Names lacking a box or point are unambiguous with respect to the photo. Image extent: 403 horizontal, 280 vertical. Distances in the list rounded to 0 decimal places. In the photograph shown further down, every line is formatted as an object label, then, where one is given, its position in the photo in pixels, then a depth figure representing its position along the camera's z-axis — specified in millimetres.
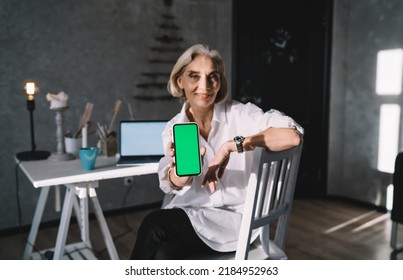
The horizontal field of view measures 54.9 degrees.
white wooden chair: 1048
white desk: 1622
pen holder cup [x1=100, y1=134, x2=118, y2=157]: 2006
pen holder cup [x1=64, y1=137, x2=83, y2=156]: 2010
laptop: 1974
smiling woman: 1170
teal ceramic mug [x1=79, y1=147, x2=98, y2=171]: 1686
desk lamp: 1967
